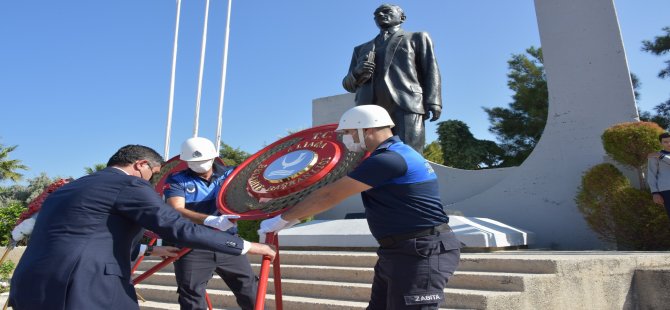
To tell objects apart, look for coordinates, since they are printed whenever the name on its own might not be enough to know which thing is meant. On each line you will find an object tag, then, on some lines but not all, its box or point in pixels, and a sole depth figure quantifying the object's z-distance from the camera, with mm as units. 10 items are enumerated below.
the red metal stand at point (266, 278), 2123
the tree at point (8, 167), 28266
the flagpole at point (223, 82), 13762
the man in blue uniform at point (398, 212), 2203
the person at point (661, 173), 5438
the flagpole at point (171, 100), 14188
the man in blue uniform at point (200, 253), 3252
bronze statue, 5324
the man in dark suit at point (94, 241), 2010
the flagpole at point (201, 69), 13812
